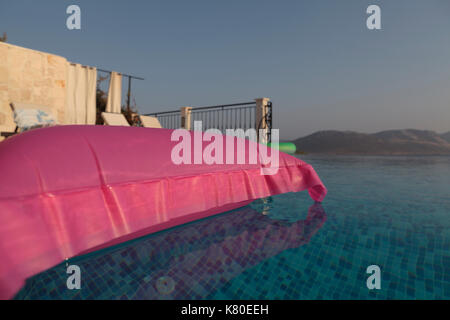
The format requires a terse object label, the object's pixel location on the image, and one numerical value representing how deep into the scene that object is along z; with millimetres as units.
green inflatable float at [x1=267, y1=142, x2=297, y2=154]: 6822
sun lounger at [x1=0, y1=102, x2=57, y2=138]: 3953
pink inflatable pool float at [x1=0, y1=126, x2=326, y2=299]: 690
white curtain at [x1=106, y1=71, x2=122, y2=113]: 7625
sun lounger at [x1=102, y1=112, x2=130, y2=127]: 6266
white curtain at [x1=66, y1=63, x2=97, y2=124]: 6086
